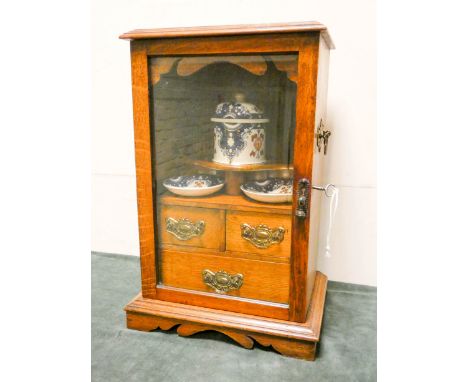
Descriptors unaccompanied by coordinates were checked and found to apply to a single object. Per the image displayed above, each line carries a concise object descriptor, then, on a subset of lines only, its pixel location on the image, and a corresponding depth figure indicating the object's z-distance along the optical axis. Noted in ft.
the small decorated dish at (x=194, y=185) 3.16
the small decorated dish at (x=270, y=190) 2.93
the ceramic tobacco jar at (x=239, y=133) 3.05
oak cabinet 2.76
